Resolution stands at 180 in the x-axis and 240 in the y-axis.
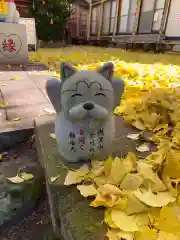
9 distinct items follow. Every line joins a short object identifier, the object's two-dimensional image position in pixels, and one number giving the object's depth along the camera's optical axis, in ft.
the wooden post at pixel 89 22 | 54.65
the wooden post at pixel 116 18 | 40.29
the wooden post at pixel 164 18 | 26.96
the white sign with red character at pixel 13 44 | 18.44
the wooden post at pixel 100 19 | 47.67
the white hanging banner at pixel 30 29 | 31.68
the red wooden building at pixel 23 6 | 48.19
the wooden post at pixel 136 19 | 33.06
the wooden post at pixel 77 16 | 60.42
